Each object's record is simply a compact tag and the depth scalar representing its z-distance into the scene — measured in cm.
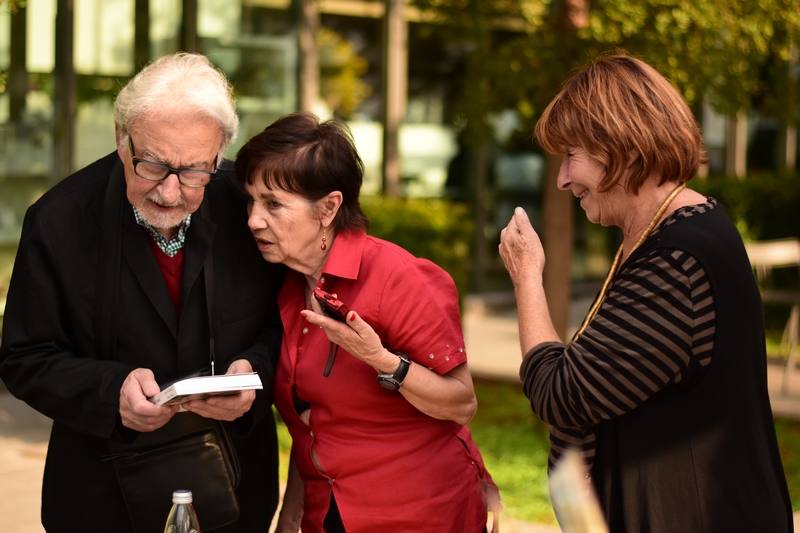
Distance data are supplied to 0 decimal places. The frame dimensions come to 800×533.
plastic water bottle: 427
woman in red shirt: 483
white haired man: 456
